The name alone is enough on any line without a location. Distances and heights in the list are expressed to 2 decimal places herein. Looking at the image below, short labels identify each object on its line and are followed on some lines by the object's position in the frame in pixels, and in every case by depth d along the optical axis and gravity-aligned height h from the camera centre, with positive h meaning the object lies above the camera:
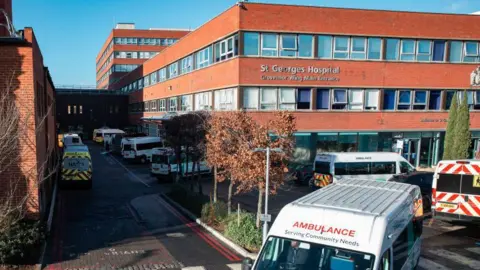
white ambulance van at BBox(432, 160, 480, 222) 13.77 -2.87
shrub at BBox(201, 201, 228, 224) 15.13 -4.11
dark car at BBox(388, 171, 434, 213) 18.98 -3.45
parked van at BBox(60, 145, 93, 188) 24.19 -4.05
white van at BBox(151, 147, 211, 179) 27.12 -4.15
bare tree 11.55 -1.64
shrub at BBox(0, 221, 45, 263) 10.32 -3.79
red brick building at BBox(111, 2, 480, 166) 27.58 +2.72
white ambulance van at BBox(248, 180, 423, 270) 5.79 -1.97
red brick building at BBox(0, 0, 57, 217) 11.89 -0.20
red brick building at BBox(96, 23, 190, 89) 84.06 +12.71
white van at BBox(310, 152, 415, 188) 22.38 -3.33
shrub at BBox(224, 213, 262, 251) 12.45 -4.09
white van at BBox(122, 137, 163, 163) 38.19 -4.21
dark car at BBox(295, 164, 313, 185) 25.91 -4.43
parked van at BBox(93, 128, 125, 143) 56.68 -4.35
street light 10.38 -1.34
